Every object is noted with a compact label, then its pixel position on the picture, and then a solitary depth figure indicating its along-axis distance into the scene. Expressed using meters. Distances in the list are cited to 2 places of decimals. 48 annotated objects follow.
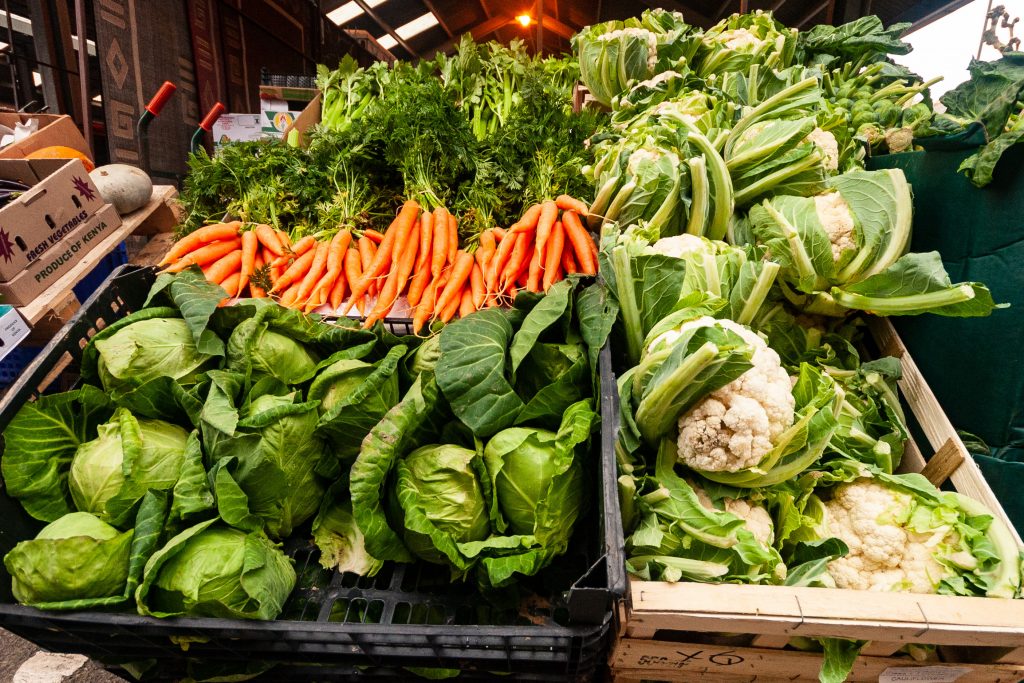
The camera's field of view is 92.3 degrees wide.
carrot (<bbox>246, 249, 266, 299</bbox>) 1.87
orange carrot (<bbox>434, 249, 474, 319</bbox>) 1.81
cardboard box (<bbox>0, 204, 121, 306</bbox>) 2.08
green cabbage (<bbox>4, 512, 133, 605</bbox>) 0.99
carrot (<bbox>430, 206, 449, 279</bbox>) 1.95
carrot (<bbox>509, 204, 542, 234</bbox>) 1.92
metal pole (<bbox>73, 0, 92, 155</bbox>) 3.87
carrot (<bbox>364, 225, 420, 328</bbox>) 1.78
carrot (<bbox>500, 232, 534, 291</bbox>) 1.84
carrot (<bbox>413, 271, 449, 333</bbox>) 1.73
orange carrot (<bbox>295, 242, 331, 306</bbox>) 1.85
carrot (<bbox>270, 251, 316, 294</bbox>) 1.90
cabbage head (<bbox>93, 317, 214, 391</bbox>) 1.35
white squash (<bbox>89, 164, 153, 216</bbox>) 2.61
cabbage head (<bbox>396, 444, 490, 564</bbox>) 1.13
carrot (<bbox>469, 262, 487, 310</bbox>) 1.82
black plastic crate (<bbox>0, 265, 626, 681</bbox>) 0.95
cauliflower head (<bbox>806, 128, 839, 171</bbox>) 1.75
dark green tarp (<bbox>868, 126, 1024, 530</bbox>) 1.41
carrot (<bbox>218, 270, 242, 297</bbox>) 1.92
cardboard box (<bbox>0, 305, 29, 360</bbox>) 1.59
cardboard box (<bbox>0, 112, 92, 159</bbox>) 2.85
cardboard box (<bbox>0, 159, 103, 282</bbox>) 2.07
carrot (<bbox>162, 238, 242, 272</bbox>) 1.82
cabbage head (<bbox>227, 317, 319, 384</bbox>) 1.39
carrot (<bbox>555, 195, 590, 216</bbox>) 1.93
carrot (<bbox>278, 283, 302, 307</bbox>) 1.81
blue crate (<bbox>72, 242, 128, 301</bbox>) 2.53
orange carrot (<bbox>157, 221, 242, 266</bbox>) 1.95
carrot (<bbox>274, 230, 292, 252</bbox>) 2.10
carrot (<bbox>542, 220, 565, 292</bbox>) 1.80
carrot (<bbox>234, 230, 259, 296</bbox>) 1.97
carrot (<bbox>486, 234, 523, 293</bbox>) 1.84
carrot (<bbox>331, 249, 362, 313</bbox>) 1.91
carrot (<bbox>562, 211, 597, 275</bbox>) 1.84
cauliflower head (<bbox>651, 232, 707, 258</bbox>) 1.39
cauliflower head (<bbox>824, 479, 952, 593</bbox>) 1.08
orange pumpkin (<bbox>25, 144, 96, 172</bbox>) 2.82
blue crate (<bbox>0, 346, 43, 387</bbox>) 2.11
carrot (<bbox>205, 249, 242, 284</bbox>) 1.90
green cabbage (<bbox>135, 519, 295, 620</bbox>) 1.00
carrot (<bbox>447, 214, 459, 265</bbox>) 2.02
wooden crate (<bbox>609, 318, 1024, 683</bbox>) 0.91
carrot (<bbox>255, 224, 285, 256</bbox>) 2.05
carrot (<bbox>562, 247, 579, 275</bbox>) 1.90
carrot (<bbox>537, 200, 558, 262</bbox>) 1.85
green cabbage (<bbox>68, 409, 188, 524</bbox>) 1.14
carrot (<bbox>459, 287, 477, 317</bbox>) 1.82
